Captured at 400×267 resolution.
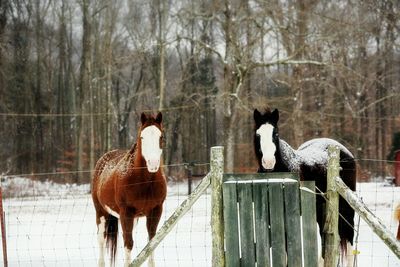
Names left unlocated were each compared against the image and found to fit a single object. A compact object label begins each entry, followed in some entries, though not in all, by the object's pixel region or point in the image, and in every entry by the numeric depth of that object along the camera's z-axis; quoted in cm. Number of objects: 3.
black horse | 1230
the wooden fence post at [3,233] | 1228
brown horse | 1213
